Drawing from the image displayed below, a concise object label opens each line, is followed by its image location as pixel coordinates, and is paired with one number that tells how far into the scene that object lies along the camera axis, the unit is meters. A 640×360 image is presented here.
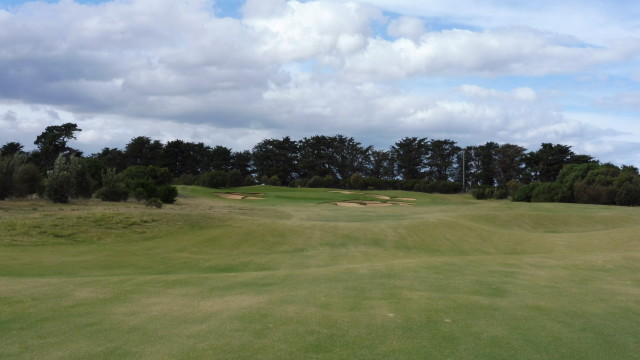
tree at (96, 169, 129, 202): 33.56
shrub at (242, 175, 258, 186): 82.69
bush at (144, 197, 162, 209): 29.99
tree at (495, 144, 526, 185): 92.12
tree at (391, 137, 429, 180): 103.12
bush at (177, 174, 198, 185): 77.06
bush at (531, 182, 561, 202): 56.97
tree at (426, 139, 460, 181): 101.81
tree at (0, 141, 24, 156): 62.56
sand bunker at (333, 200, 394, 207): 48.85
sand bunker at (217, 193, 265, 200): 55.44
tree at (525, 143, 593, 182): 83.25
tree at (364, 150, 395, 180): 105.00
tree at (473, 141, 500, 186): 95.44
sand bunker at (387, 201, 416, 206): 50.93
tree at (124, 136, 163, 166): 95.00
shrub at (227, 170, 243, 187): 72.62
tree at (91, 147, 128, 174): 87.32
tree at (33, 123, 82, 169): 65.68
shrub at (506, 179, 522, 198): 65.56
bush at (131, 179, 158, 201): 35.38
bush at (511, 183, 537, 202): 59.91
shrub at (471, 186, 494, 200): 63.31
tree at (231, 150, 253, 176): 104.88
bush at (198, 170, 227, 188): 68.11
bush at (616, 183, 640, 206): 50.16
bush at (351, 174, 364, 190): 77.50
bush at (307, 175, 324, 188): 83.25
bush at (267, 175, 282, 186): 85.69
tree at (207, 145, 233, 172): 102.16
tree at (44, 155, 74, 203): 29.34
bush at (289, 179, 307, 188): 85.94
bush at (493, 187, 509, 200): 64.62
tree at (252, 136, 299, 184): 101.50
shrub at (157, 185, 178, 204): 37.53
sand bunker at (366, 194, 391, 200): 56.94
